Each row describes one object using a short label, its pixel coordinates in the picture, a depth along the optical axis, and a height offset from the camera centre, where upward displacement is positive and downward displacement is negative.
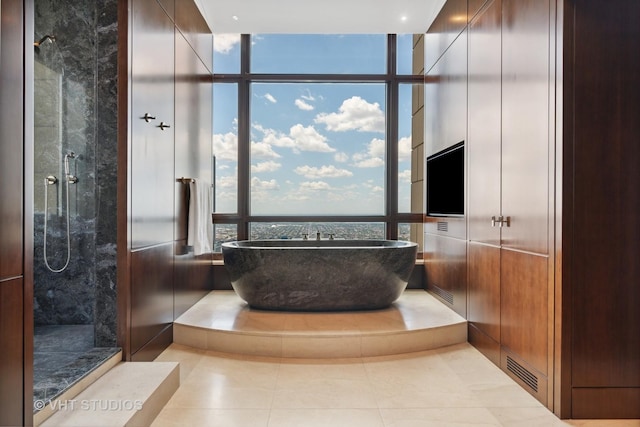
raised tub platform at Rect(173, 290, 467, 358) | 3.16 -0.84
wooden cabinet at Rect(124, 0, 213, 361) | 2.81 +0.33
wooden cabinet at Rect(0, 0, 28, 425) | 1.60 -0.06
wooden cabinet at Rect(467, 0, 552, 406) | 2.36 +0.15
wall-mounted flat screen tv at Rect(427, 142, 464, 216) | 3.75 +0.28
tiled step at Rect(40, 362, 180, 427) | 1.91 -0.86
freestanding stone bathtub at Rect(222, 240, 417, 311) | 3.63 -0.50
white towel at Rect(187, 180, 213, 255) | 3.75 -0.06
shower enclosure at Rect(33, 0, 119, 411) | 2.72 +0.20
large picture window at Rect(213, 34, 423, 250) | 5.10 +0.86
